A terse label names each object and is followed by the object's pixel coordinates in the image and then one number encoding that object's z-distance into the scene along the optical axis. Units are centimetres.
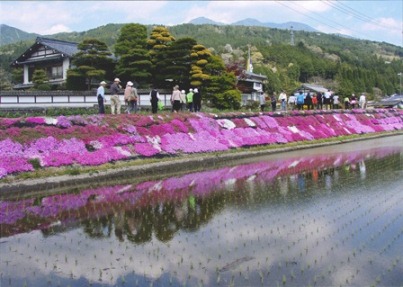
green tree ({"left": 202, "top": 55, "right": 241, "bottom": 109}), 3559
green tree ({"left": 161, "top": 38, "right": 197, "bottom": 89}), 3566
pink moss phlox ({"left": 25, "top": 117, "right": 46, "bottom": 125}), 1702
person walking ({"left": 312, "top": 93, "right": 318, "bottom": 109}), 3957
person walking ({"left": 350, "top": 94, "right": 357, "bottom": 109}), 4529
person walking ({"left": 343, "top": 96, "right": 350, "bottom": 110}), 4547
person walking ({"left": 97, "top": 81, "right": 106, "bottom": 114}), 2164
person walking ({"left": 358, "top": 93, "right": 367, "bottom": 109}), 4517
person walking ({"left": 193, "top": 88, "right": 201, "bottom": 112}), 2683
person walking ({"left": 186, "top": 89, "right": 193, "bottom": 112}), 2728
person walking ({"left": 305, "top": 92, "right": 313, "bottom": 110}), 3731
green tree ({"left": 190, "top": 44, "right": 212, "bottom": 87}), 3488
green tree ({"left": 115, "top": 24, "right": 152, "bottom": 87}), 3603
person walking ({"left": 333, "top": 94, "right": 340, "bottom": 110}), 4184
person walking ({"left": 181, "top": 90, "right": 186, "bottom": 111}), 2604
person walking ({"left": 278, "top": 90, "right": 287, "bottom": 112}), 3412
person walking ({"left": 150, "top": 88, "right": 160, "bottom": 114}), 2416
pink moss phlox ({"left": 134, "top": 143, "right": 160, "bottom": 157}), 1855
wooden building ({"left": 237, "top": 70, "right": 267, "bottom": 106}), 4759
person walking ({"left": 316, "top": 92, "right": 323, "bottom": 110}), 3947
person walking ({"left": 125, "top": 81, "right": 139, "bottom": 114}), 2252
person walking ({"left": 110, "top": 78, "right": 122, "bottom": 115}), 2141
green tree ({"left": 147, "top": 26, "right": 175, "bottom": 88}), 3653
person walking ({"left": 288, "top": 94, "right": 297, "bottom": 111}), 4330
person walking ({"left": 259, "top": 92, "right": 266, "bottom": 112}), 3373
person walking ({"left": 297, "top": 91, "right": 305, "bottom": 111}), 3628
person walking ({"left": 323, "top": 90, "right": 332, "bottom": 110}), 4051
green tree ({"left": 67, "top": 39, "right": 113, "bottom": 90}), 3700
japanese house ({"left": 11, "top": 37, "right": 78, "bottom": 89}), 4291
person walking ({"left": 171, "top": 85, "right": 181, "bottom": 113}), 2503
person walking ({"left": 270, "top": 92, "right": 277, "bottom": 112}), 3398
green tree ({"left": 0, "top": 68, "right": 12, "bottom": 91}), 5108
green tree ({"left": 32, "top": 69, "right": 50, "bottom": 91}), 4099
